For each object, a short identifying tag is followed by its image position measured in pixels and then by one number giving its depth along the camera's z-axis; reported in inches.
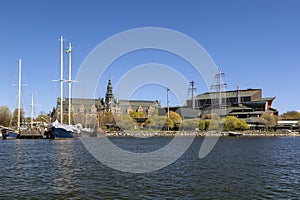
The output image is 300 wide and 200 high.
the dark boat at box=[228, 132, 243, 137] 6594.5
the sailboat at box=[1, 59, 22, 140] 4343.0
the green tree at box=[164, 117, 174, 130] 7175.2
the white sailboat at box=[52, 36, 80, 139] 4190.5
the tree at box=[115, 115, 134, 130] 7495.1
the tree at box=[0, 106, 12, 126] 7204.7
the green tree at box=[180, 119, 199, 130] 7139.3
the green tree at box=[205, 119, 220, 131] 6683.1
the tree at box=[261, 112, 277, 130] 7480.3
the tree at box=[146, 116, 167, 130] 7439.0
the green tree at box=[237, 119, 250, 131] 7101.4
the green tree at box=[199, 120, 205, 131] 6688.0
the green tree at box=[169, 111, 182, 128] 7455.7
